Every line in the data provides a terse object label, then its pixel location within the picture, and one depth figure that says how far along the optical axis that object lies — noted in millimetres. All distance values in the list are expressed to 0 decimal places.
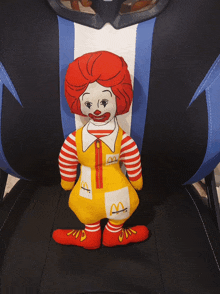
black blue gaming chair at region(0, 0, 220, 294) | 679
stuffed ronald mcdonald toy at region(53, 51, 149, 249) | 632
